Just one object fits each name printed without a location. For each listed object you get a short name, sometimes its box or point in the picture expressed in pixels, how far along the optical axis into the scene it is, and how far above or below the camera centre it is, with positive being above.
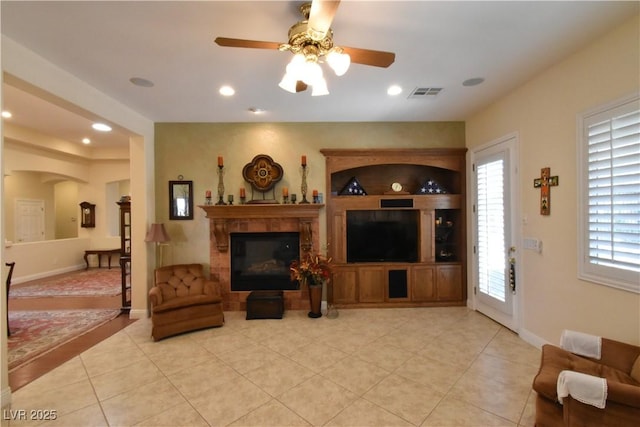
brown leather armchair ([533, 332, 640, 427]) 1.54 -1.13
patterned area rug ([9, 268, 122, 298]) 5.25 -1.52
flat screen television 4.37 -0.37
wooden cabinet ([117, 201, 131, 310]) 4.16 -0.41
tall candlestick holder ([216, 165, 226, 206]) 4.20 +0.46
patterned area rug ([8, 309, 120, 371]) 2.96 -1.50
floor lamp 3.87 -0.28
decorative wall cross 2.77 +0.26
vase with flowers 3.86 -0.88
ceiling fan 1.73 +1.09
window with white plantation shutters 2.06 +0.12
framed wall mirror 4.26 +0.25
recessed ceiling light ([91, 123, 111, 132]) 4.76 +1.64
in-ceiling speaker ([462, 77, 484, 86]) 2.98 +1.49
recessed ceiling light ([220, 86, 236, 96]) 3.09 +1.47
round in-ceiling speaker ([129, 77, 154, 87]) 2.88 +1.48
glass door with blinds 3.34 -0.30
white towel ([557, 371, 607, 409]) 1.54 -1.04
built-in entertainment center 4.24 -0.39
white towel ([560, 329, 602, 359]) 2.02 -1.03
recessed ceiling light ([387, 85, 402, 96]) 3.14 +1.48
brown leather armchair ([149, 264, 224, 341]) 3.24 -1.09
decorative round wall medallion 4.23 +0.66
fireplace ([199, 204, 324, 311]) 4.14 -0.31
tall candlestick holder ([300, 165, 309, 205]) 4.18 +0.43
